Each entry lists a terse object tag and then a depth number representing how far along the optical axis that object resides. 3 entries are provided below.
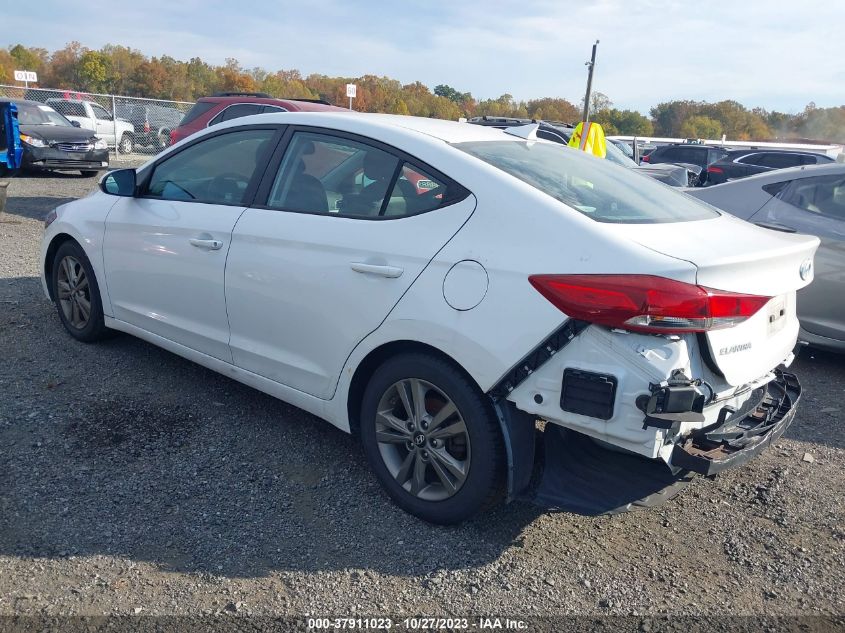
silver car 5.34
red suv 10.41
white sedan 2.62
